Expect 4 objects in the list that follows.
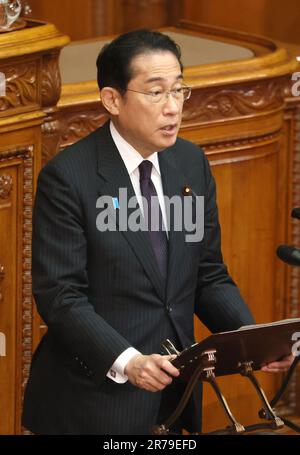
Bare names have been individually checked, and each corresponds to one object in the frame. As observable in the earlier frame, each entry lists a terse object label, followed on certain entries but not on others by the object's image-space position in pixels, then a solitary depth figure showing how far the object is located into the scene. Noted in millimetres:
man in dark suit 5312
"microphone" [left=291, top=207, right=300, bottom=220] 6332
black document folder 5043
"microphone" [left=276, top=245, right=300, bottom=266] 5613
